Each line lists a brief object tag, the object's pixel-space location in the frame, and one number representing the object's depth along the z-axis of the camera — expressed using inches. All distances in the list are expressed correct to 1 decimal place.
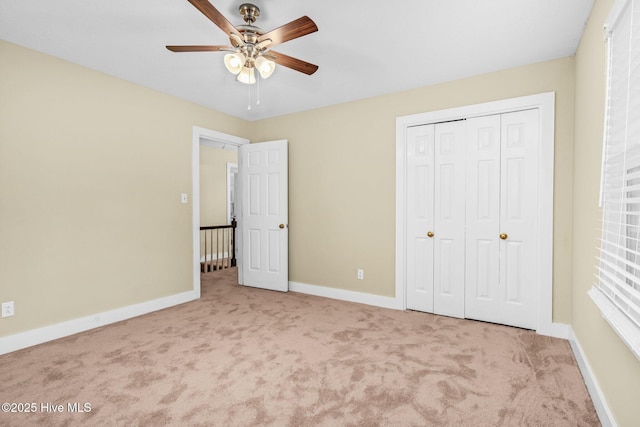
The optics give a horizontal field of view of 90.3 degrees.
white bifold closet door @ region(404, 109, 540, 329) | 116.6
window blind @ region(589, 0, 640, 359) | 50.8
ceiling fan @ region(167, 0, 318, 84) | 73.7
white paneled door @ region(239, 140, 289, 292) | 171.5
